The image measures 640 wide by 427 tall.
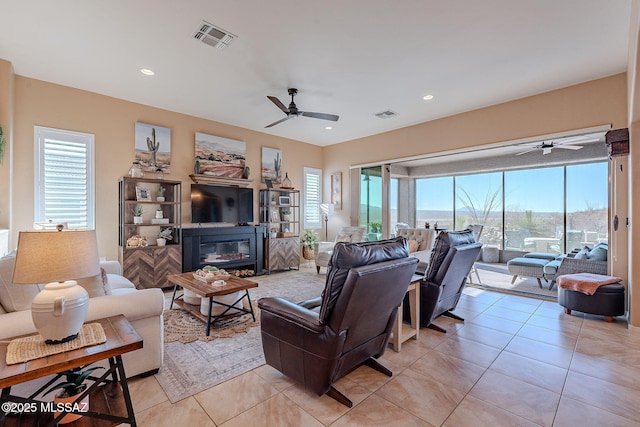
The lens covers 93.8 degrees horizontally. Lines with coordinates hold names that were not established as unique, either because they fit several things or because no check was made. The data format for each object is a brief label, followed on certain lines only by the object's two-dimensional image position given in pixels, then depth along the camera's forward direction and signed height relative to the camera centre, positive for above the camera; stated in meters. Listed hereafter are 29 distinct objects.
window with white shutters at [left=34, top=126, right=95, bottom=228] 4.20 +0.50
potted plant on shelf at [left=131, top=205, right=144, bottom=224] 4.84 -0.03
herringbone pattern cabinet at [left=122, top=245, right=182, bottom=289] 4.57 -0.84
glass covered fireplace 5.26 -0.68
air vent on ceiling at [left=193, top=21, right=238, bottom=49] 2.97 +1.83
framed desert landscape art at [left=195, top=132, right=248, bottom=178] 5.71 +1.13
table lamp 1.50 -0.31
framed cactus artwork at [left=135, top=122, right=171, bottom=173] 5.03 +1.12
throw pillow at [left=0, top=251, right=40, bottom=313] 1.88 -0.52
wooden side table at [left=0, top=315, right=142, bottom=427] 1.40 -0.88
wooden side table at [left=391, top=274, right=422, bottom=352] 2.98 -1.08
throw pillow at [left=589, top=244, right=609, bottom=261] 4.42 -0.59
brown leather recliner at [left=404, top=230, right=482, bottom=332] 3.12 -0.61
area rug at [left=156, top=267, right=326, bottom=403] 2.37 -1.33
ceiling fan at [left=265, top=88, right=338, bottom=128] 4.24 +1.42
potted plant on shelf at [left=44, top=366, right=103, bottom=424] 1.63 -1.02
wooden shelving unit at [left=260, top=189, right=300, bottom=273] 6.36 -0.33
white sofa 1.83 -0.69
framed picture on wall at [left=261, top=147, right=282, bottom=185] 6.70 +1.10
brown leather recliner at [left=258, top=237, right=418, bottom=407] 1.92 -0.74
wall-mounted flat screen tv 5.59 +0.17
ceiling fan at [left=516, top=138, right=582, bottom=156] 5.30 +1.25
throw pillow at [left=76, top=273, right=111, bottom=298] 2.21 -0.55
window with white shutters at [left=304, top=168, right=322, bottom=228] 7.58 +0.41
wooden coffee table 3.20 -0.84
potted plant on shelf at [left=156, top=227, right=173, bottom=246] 5.01 -0.39
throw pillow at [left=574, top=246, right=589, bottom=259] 4.72 -0.65
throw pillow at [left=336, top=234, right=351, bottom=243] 6.36 -0.52
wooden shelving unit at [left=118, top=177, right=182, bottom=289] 4.61 -0.34
